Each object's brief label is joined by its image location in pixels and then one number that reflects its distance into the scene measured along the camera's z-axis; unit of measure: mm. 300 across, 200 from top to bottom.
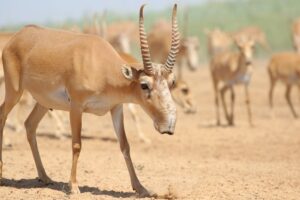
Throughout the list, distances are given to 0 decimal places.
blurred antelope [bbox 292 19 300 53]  35419
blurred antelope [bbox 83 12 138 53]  24589
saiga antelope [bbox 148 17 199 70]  27203
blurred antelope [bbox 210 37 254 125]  19938
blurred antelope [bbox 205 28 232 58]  42281
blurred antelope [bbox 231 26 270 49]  45244
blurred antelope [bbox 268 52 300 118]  22781
